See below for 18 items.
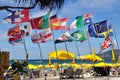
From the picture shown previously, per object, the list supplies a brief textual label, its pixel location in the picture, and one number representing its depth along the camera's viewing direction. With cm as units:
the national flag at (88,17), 1740
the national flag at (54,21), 1531
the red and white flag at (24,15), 1331
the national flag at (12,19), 1304
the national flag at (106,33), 1721
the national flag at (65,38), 1435
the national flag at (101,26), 1697
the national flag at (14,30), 1459
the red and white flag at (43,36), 1451
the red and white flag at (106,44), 1683
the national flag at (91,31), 1707
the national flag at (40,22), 1373
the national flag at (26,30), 1437
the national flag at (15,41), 1476
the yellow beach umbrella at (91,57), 1971
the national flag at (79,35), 1578
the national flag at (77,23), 1647
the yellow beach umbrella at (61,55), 1683
